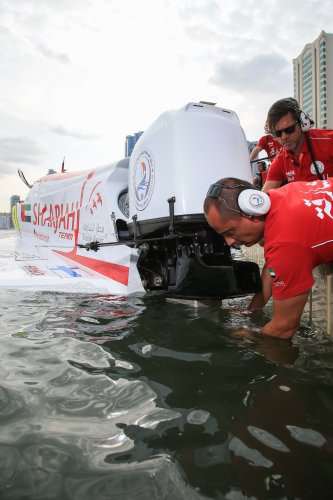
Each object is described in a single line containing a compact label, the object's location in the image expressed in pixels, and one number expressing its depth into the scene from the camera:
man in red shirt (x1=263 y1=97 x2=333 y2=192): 2.69
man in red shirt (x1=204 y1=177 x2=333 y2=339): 1.79
